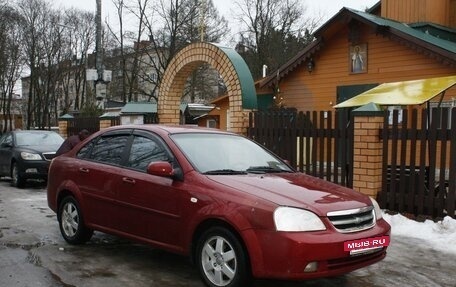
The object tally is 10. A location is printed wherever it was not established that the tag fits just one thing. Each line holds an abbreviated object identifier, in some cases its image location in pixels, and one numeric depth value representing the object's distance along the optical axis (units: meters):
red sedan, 4.25
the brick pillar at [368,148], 8.51
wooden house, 14.25
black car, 12.55
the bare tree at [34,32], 46.03
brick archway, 11.05
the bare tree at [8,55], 35.34
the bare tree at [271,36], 41.78
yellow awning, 8.32
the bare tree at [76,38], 50.31
